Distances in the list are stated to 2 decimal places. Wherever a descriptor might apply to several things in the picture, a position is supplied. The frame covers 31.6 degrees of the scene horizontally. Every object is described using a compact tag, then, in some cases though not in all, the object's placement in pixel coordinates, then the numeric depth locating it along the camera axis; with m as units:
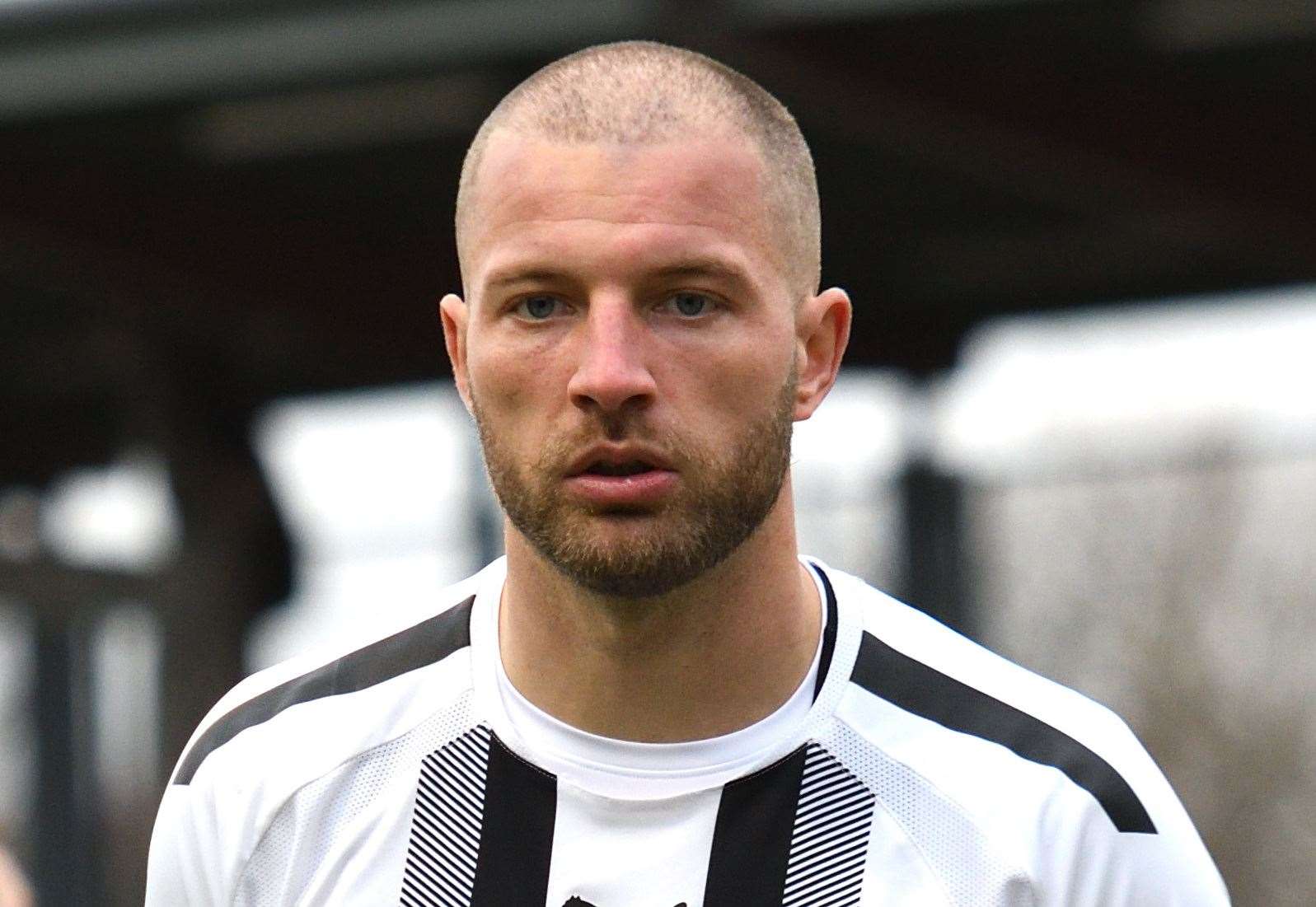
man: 3.26
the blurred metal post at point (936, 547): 13.09
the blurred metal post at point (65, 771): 13.73
